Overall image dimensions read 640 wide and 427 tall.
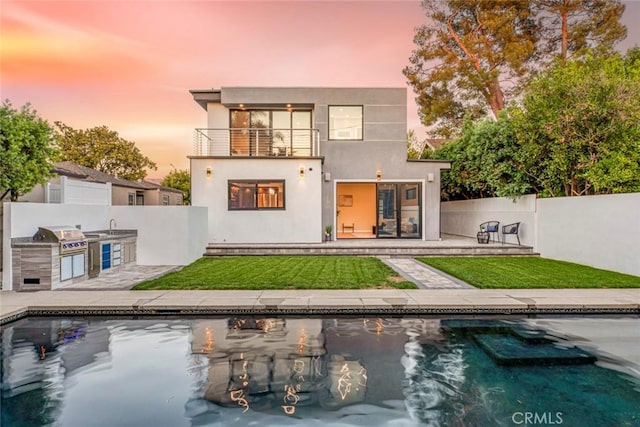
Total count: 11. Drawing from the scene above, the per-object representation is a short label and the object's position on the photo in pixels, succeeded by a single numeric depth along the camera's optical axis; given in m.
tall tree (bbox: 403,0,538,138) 18.38
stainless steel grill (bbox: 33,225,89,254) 7.03
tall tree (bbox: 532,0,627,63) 17.12
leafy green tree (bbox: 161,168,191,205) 35.53
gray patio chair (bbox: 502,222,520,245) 11.67
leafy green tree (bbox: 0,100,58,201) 7.61
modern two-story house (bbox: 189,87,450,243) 12.50
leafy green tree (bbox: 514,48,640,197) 8.98
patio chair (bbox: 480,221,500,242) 12.09
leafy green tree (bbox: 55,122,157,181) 29.31
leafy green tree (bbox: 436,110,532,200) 11.91
